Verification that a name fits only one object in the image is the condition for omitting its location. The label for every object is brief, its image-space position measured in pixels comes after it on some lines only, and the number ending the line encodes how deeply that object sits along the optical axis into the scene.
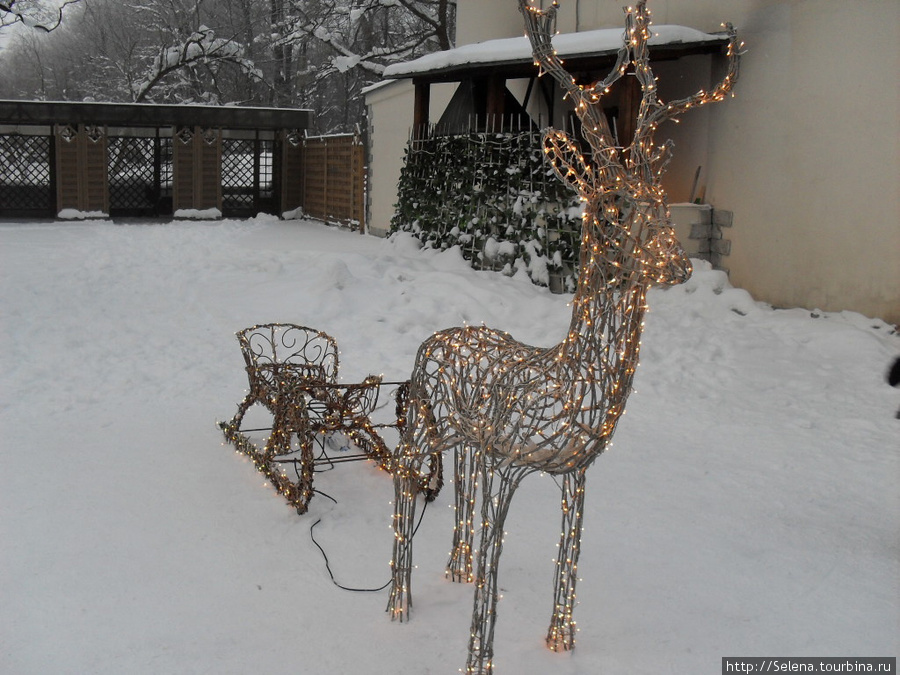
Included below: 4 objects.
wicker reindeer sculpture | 3.13
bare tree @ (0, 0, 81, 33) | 23.62
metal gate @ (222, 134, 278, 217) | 19.80
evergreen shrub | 10.36
